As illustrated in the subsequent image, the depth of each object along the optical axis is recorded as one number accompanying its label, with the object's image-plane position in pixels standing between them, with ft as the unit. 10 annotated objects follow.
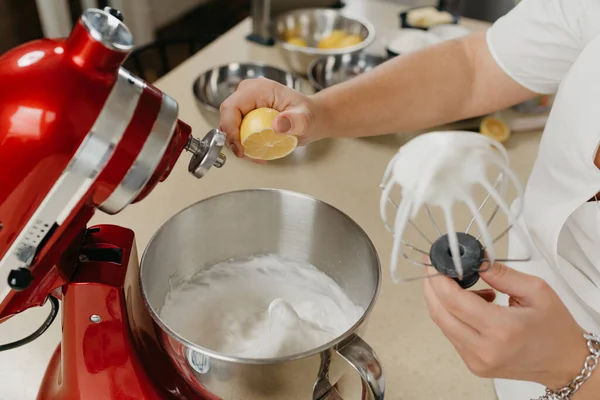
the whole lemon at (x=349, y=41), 4.90
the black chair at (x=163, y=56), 5.17
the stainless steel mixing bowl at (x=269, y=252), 1.87
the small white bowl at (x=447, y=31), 4.96
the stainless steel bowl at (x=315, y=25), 5.10
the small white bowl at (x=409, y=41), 4.50
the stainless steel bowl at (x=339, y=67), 4.58
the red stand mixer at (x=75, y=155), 1.59
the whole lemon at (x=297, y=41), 5.00
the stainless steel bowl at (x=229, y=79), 4.37
